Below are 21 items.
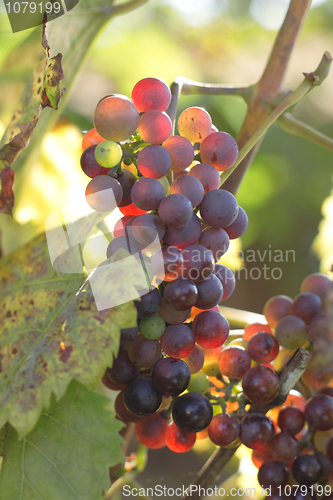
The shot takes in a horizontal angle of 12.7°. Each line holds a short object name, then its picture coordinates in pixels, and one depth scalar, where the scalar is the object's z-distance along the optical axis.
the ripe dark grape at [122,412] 0.62
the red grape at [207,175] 0.60
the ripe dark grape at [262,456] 0.64
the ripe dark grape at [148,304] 0.58
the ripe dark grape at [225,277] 0.61
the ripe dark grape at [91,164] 0.60
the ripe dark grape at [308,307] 0.64
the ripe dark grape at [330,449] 0.62
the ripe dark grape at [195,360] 0.61
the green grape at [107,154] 0.59
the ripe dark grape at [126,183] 0.60
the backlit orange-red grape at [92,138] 0.61
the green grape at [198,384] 0.61
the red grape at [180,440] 0.62
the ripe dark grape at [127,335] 0.59
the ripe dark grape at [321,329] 0.61
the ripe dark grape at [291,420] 0.63
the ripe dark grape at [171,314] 0.59
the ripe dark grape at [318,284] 0.65
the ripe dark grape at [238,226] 0.61
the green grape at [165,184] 0.60
